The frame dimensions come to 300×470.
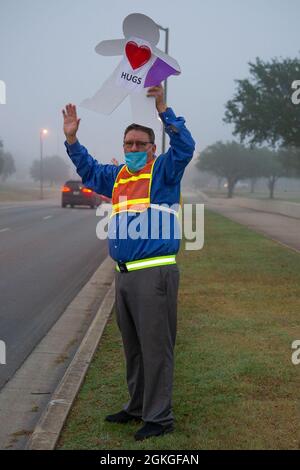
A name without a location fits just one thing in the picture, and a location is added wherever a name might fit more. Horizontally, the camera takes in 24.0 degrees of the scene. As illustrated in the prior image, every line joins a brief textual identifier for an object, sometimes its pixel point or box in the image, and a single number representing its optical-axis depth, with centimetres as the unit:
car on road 4061
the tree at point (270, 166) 10238
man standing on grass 445
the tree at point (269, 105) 3962
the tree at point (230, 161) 10044
